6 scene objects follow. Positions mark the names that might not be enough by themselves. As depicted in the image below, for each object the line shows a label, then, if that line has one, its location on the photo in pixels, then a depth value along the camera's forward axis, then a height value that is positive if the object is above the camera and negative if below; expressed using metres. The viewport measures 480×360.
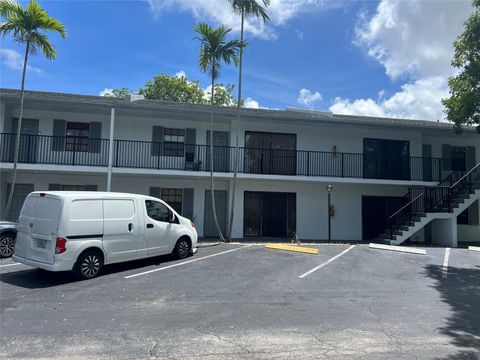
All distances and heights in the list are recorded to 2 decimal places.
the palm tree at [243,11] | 14.41 +7.54
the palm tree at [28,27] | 12.49 +5.89
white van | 7.98 -0.55
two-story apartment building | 15.42 +1.95
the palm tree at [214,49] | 13.93 +5.93
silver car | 10.28 -0.90
